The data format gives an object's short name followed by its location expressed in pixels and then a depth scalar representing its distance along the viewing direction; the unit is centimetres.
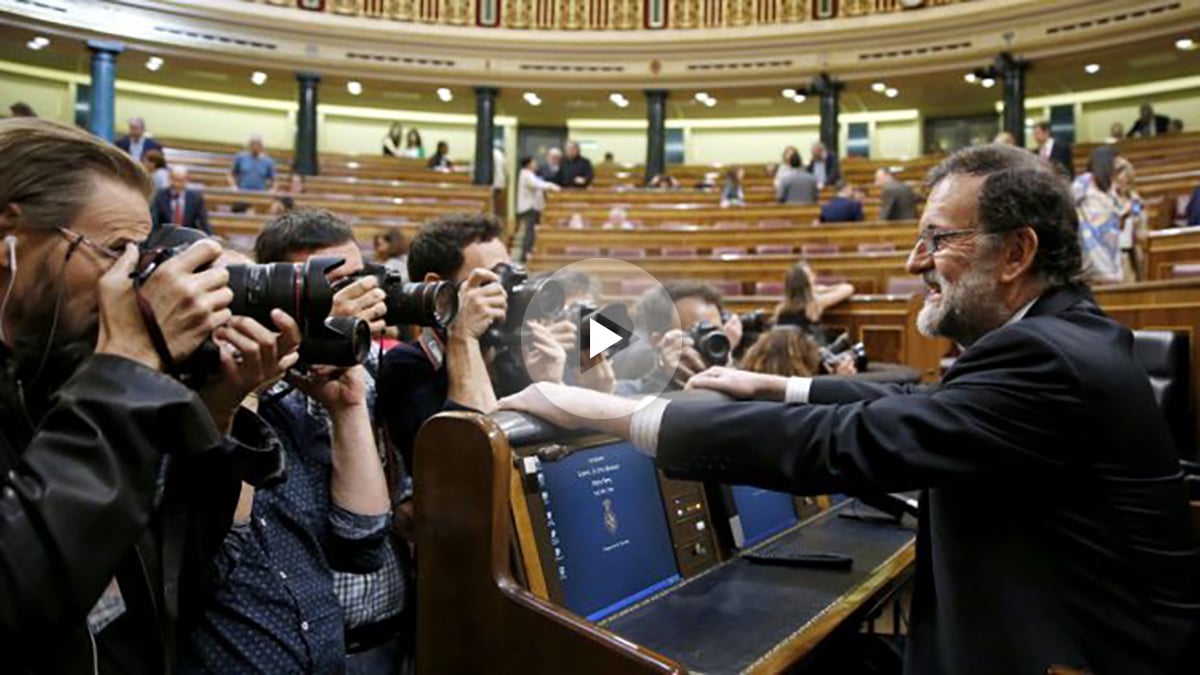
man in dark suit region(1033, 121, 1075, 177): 786
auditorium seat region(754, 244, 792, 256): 761
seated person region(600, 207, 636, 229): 865
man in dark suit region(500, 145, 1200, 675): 122
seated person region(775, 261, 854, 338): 501
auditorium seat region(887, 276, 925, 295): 630
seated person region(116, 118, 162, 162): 857
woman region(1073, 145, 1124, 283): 557
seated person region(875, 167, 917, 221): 764
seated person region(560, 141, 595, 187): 1111
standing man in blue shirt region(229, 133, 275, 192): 1011
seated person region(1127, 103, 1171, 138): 1119
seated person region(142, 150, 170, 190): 724
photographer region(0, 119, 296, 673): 73
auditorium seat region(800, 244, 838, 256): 755
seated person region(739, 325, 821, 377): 289
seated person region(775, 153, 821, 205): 940
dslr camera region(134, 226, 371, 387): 92
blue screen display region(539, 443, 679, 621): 139
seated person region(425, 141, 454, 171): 1234
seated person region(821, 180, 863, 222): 795
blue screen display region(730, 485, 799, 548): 188
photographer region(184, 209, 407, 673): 122
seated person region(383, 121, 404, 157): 1333
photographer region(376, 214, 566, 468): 163
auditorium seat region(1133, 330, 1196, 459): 312
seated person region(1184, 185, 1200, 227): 616
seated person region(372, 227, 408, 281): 436
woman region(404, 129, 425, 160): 1341
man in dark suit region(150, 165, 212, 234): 679
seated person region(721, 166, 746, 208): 1004
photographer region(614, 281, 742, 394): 149
